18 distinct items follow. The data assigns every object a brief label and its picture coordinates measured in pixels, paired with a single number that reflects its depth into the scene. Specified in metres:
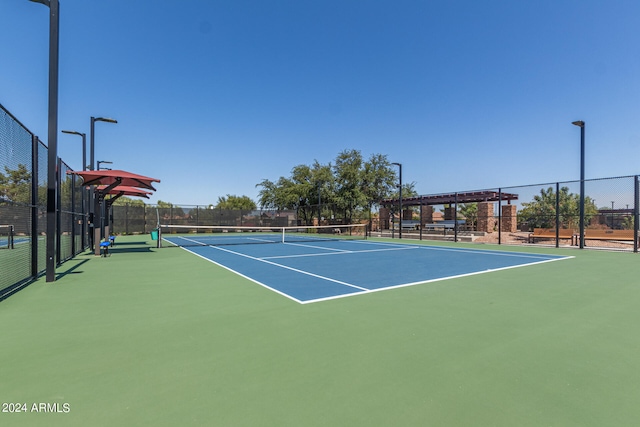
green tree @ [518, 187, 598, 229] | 14.17
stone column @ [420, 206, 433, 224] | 32.41
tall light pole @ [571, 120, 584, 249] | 13.34
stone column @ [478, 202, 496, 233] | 24.22
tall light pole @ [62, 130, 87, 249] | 13.29
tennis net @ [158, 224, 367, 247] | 18.20
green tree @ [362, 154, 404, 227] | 35.00
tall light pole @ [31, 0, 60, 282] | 6.08
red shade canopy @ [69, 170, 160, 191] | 9.97
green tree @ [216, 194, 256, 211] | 54.11
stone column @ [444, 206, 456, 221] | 34.16
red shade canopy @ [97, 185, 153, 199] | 13.31
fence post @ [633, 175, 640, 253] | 12.07
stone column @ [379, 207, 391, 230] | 28.48
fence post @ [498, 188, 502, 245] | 15.50
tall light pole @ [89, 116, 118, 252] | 11.83
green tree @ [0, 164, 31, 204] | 5.41
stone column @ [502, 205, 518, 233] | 22.69
